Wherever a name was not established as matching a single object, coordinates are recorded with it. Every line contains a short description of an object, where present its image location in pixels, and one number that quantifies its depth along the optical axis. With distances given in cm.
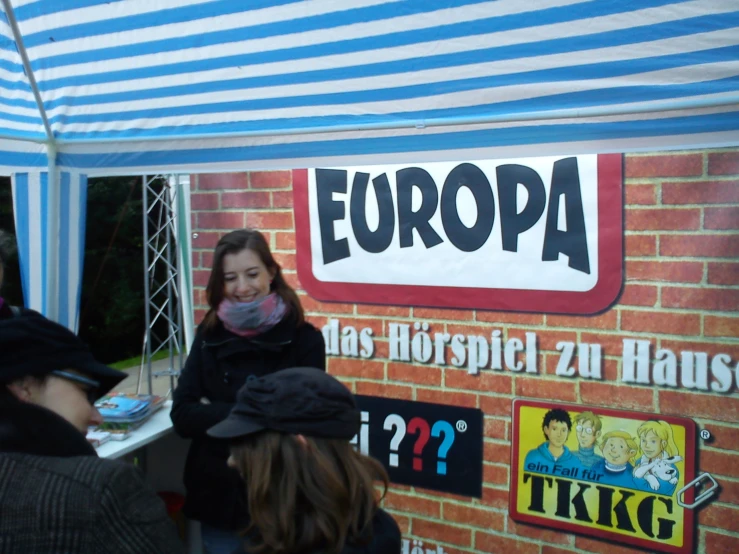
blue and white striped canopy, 154
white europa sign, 258
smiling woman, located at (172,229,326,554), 200
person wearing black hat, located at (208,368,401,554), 114
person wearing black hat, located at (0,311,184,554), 92
